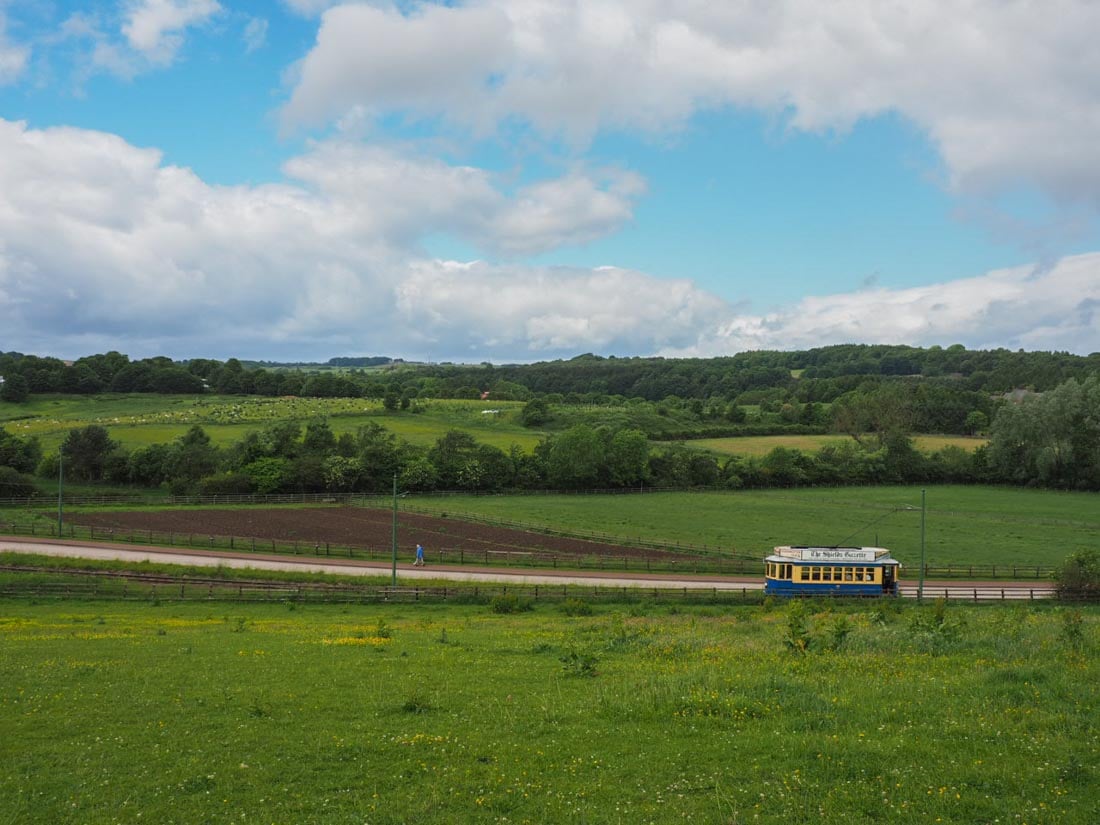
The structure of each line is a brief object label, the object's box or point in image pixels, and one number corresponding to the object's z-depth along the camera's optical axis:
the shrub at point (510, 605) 35.06
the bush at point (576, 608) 34.43
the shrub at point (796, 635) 18.58
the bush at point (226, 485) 77.69
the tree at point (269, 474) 79.81
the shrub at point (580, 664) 17.39
